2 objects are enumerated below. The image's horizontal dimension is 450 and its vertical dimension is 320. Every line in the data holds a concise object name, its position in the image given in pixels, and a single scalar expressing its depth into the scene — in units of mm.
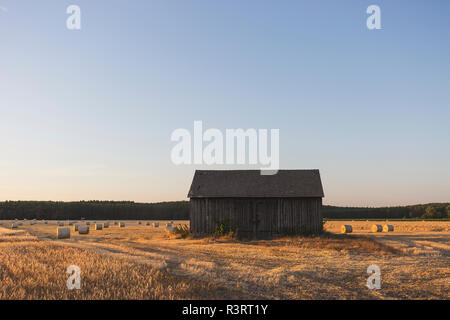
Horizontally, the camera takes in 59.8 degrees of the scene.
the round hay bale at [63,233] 28812
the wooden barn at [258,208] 28453
